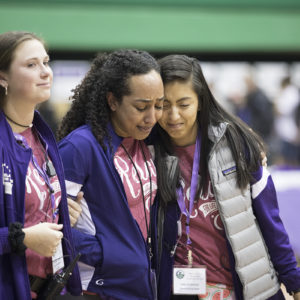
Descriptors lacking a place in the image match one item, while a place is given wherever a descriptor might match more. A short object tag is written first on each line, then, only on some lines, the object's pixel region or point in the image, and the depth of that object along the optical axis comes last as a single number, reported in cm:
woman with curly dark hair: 443
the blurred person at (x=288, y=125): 1767
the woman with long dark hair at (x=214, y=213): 495
